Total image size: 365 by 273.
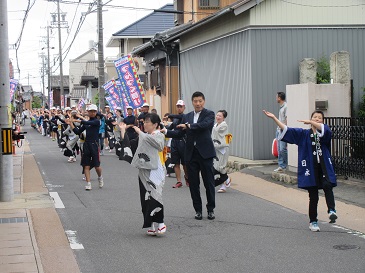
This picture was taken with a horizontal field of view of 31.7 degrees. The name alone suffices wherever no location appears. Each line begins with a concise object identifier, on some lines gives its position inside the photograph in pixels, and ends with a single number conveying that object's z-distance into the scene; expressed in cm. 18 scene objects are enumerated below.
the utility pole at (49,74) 7256
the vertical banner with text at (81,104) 4008
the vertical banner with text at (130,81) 2604
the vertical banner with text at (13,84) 3084
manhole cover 801
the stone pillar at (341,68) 1508
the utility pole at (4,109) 1214
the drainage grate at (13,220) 999
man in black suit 1007
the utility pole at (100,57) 3197
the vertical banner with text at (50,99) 6587
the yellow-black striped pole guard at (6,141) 1202
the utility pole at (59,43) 5596
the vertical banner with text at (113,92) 3369
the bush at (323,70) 1838
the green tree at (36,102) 12328
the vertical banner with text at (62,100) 5755
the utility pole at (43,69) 9175
